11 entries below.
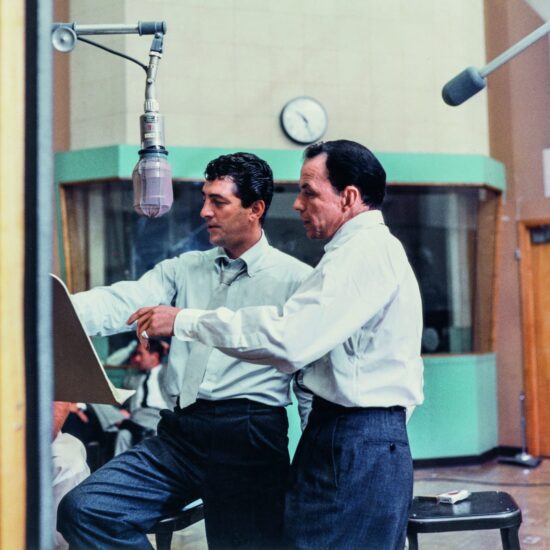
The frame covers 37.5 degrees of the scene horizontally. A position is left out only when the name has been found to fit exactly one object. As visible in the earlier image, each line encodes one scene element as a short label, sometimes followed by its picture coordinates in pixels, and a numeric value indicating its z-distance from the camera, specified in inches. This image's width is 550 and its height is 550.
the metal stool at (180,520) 92.8
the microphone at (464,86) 99.3
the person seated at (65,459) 131.3
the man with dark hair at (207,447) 85.9
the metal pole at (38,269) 34.5
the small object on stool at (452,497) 102.1
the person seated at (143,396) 200.8
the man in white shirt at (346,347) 69.9
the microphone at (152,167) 74.0
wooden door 258.2
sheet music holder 61.7
